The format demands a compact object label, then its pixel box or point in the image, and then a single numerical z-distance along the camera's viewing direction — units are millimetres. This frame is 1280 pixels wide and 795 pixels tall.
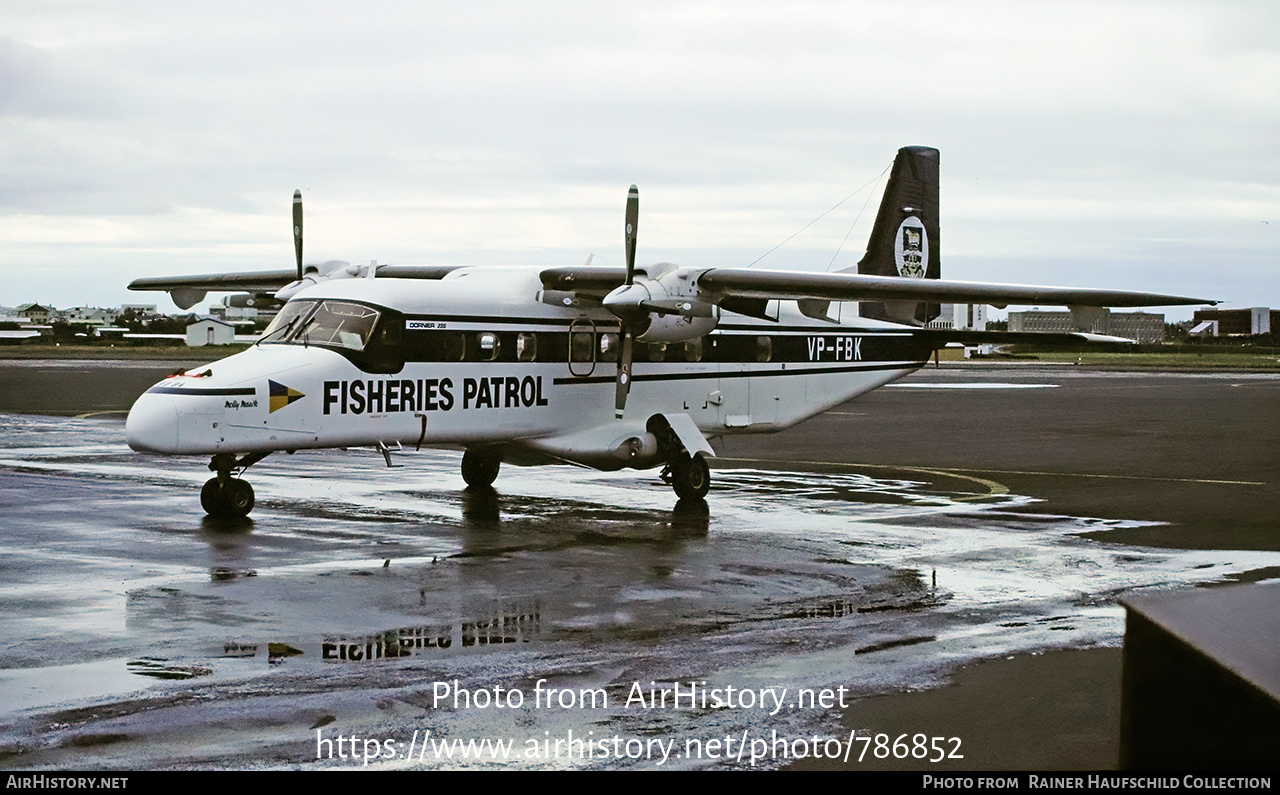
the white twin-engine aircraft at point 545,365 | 16688
